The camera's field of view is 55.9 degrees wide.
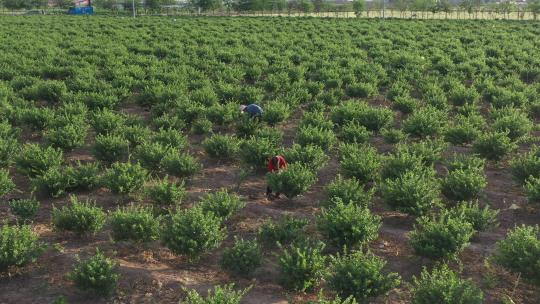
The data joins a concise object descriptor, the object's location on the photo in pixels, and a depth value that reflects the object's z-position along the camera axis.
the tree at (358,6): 57.00
